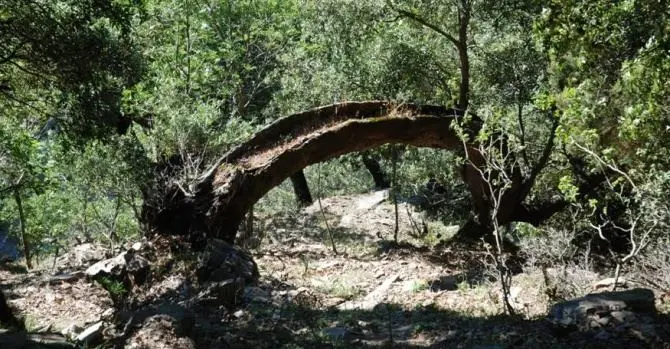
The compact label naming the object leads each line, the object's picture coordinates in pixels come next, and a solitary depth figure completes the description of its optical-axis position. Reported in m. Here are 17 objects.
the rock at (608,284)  7.18
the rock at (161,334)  5.43
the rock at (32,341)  4.71
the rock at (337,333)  6.02
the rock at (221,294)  6.91
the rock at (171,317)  5.58
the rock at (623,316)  5.33
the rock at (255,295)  7.26
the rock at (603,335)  5.22
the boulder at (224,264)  7.61
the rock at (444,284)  8.32
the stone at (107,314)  6.69
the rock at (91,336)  5.89
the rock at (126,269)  7.79
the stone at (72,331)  6.27
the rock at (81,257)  9.61
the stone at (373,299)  7.76
